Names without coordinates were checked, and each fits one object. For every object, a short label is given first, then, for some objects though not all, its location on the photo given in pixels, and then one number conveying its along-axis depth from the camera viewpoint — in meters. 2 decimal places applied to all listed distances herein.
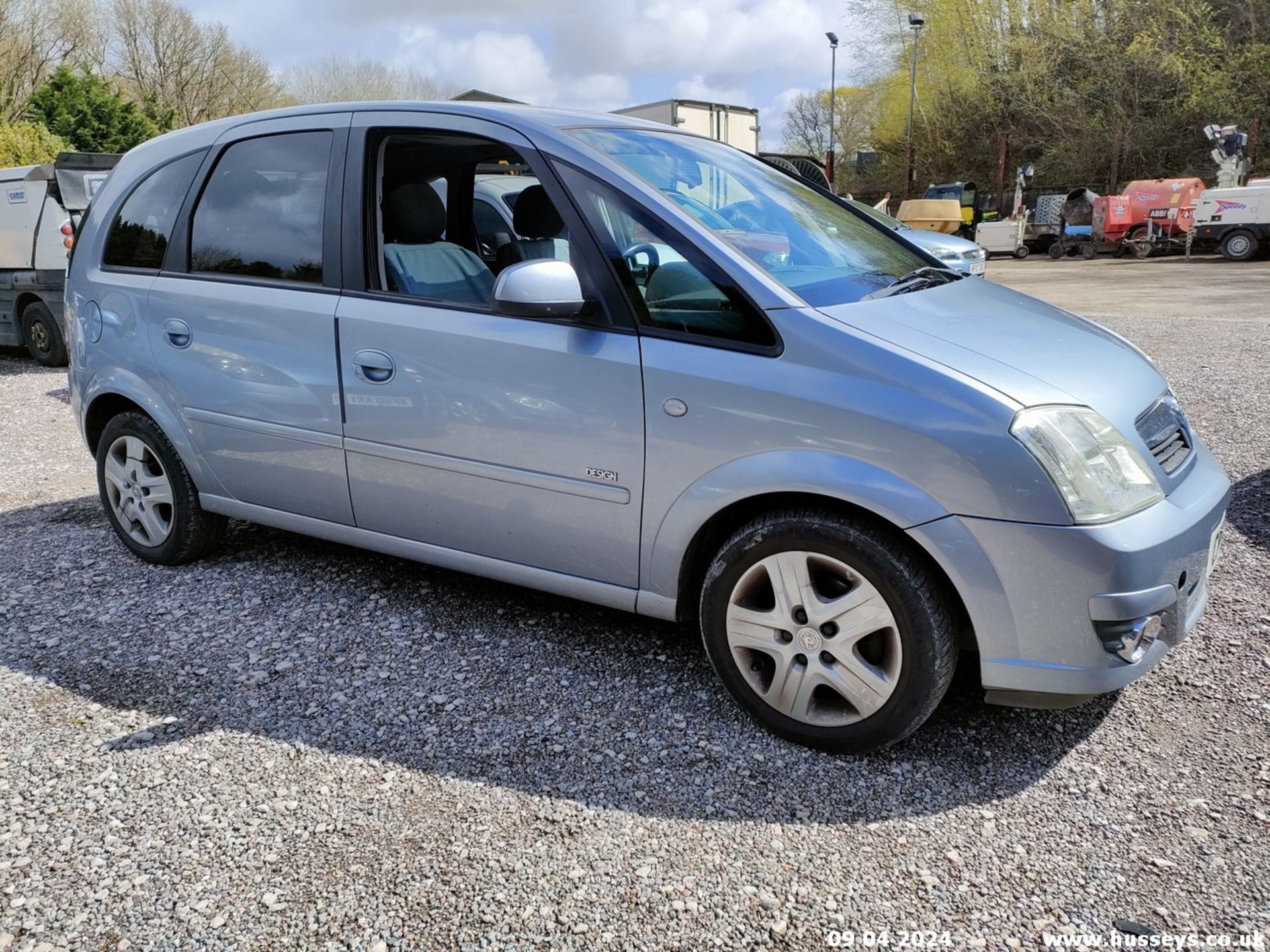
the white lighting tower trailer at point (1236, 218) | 22.02
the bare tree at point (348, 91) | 57.92
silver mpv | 2.54
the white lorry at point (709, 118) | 15.35
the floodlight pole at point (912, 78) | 43.34
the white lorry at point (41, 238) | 9.91
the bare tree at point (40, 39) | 40.34
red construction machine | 25.80
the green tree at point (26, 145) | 21.33
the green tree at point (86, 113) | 31.48
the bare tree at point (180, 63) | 50.06
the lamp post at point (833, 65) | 45.06
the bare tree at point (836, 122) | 55.47
